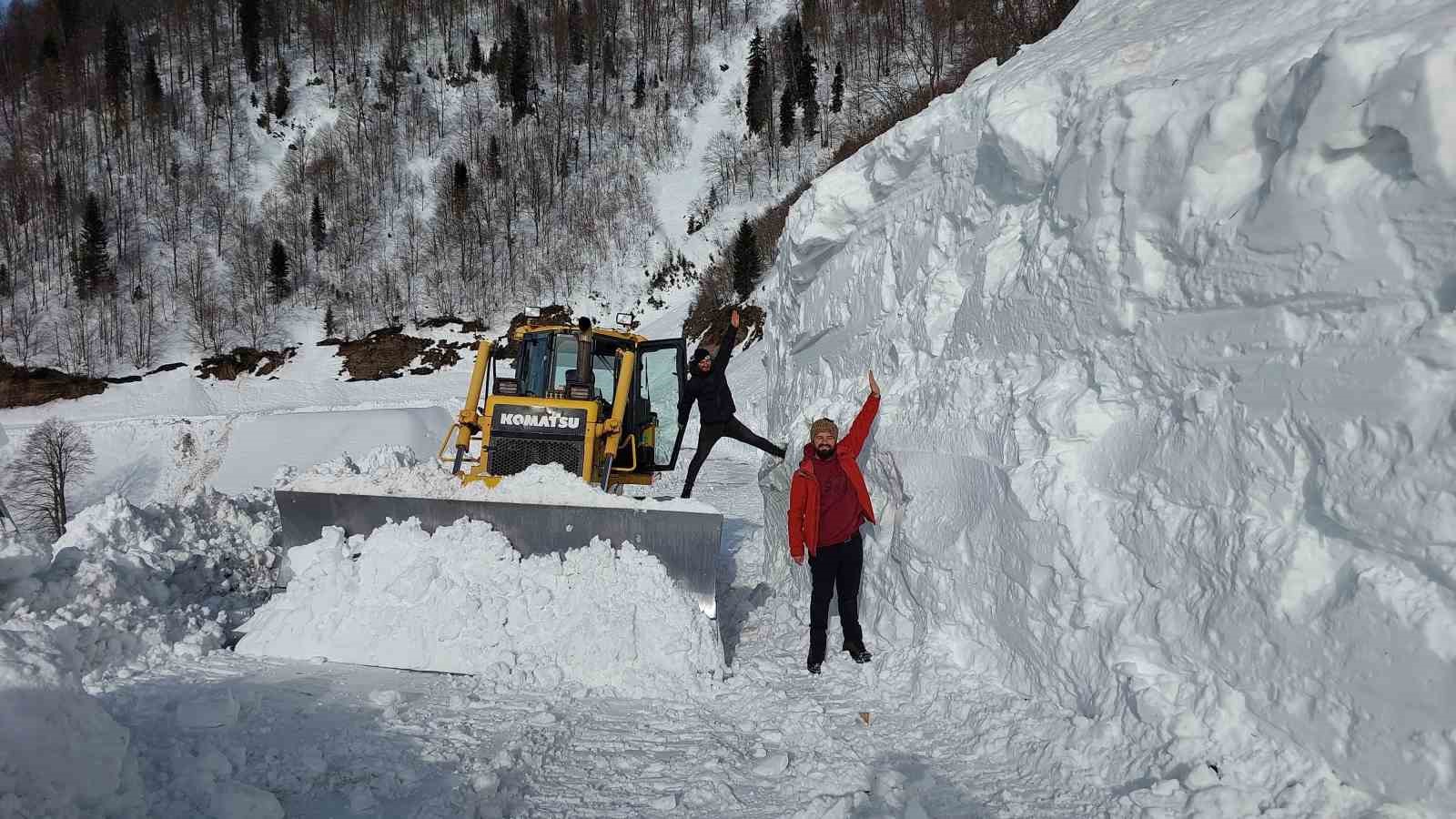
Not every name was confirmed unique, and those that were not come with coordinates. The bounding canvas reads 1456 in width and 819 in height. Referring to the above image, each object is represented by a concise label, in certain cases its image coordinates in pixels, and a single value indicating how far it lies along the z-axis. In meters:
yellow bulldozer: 5.33
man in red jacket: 5.05
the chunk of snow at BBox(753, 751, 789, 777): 3.53
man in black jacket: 7.75
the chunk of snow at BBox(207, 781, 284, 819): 2.74
